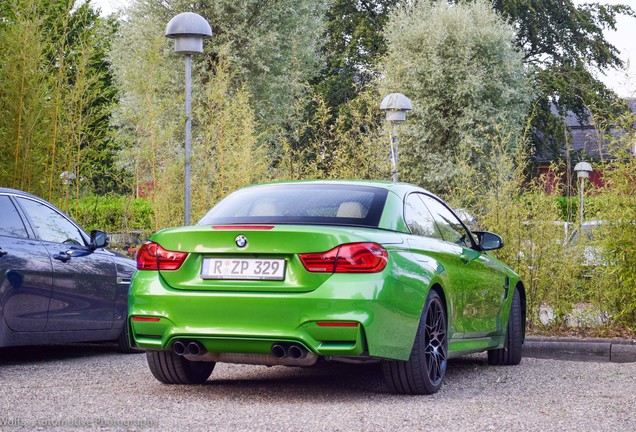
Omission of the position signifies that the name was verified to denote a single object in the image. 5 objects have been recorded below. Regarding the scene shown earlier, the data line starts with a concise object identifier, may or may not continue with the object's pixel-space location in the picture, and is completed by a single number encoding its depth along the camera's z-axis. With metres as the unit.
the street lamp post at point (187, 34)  13.00
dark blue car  8.41
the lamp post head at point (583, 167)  35.62
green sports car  6.29
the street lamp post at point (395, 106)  19.02
